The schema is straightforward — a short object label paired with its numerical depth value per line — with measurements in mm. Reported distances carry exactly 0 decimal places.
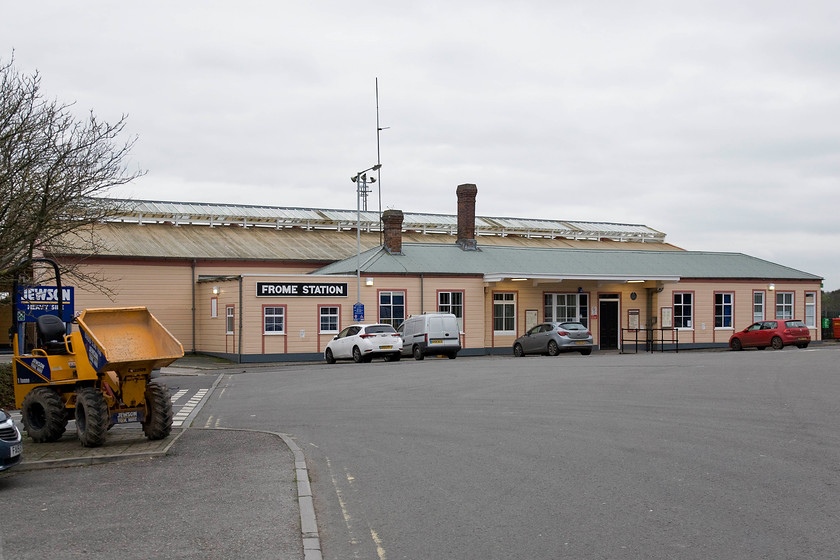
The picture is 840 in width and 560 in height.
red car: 42031
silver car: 37406
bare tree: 18125
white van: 35781
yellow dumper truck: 11961
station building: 38531
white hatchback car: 34125
